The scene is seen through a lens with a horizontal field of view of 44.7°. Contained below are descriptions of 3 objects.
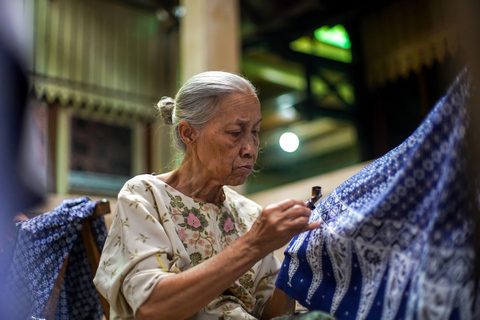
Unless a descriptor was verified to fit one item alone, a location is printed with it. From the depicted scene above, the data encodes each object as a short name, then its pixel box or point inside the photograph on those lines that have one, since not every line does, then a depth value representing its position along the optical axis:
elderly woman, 1.70
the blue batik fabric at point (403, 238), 1.36
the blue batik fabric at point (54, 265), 2.42
